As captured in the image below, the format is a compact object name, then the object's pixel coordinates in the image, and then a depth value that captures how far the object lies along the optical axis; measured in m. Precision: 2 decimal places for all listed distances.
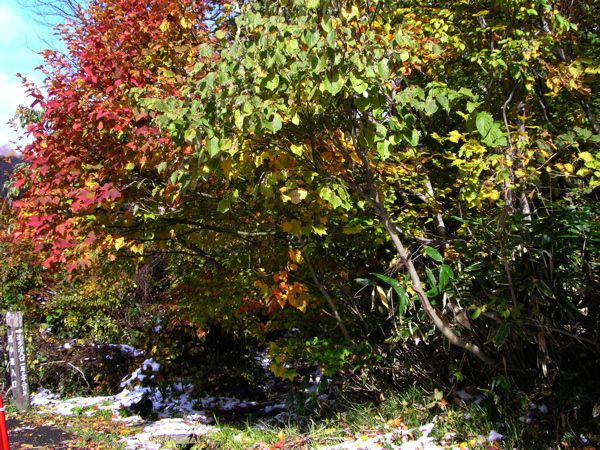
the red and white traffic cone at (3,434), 3.57
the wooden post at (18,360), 7.75
